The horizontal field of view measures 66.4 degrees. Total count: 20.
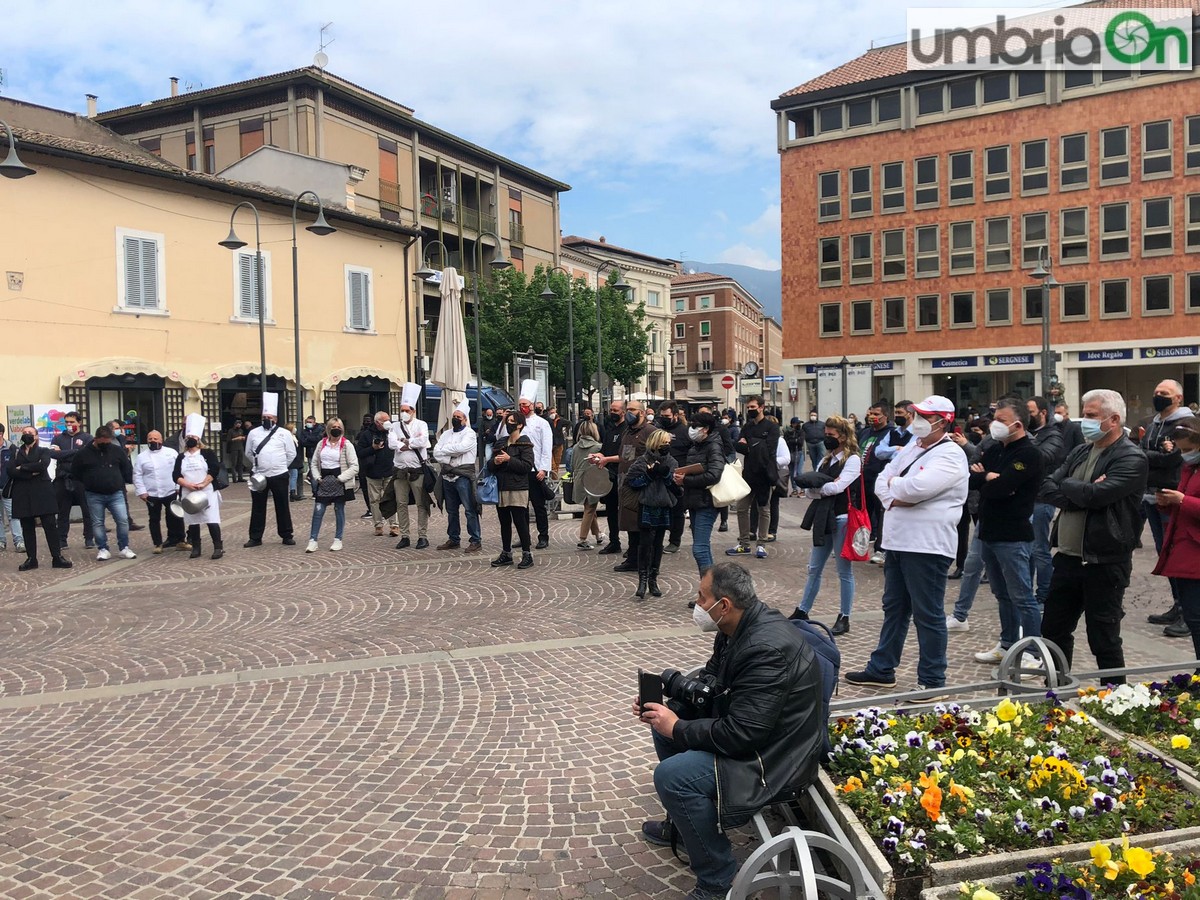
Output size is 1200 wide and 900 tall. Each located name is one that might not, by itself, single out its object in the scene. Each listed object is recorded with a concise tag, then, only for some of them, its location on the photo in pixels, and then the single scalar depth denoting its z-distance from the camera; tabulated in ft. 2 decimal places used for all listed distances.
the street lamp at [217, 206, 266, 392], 67.21
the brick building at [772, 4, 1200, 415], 129.08
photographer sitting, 10.83
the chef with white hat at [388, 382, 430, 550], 40.93
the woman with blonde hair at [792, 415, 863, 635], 24.49
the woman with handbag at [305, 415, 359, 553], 40.47
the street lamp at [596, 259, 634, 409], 95.22
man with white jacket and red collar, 18.26
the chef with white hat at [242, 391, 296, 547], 41.50
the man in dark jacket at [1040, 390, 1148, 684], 17.15
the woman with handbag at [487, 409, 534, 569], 34.53
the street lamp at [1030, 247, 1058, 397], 78.48
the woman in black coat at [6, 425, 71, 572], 37.04
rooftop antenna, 129.90
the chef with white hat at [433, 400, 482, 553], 38.06
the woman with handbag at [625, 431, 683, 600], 28.19
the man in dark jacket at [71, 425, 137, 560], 39.40
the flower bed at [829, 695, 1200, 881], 10.53
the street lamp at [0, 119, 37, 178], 47.88
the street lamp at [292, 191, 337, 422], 67.51
